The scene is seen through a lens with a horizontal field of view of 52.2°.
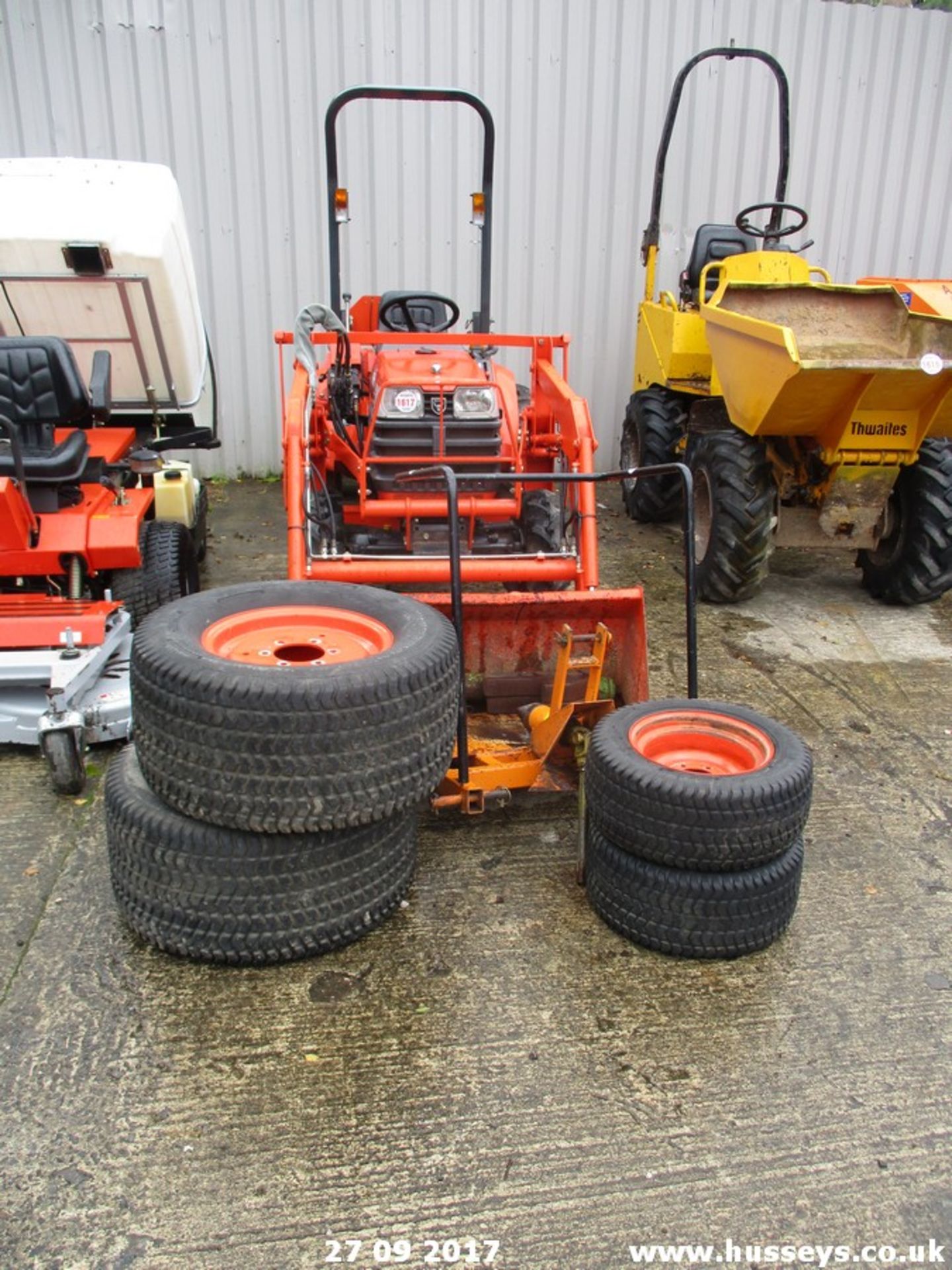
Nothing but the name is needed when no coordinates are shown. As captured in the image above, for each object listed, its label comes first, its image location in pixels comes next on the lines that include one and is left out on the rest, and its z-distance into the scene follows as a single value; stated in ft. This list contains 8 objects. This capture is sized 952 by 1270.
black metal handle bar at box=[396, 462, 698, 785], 9.52
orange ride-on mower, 11.48
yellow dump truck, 14.49
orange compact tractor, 13.00
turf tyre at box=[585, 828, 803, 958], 8.23
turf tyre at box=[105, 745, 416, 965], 7.82
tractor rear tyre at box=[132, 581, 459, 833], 7.39
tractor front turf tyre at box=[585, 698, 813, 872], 7.93
